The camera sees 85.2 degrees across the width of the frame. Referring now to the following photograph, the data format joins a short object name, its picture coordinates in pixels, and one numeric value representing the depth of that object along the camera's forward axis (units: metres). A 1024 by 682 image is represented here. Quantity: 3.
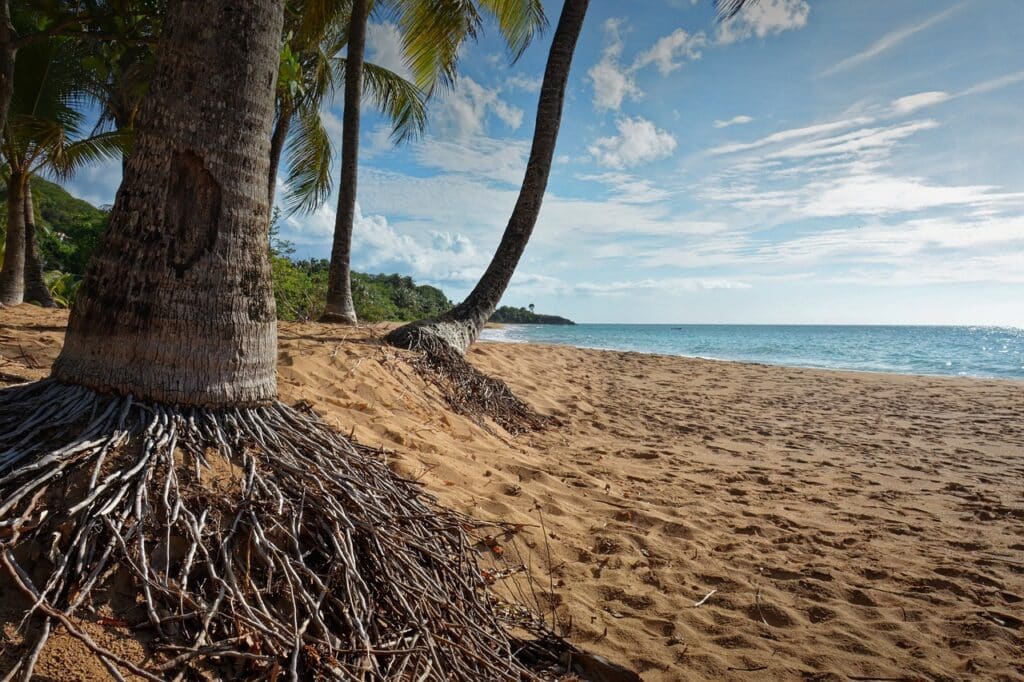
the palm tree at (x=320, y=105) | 11.90
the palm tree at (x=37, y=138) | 10.22
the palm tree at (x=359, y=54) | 9.05
